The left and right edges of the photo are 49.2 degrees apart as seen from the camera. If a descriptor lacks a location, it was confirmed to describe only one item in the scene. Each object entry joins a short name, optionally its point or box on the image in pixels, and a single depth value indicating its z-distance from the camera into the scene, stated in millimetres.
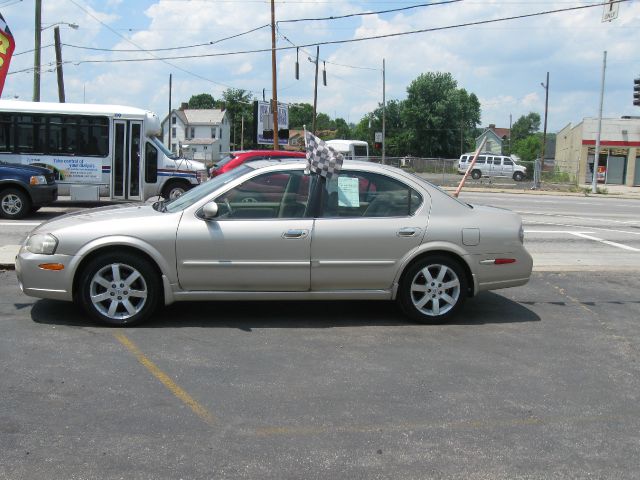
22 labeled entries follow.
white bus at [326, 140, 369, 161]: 47231
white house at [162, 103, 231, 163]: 104062
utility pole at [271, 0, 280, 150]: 30578
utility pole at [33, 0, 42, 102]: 28078
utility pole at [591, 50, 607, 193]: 36812
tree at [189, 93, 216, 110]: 146500
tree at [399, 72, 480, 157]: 94125
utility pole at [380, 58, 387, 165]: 56875
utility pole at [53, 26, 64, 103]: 31438
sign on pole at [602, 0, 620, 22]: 17422
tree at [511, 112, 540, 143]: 179375
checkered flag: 6438
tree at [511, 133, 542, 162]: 114212
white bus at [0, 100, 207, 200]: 16594
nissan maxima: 6016
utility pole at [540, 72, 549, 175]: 58016
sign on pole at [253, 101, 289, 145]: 39438
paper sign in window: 6445
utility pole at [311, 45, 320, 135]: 50931
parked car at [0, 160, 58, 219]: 13859
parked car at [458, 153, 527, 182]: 50594
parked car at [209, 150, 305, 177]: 17156
